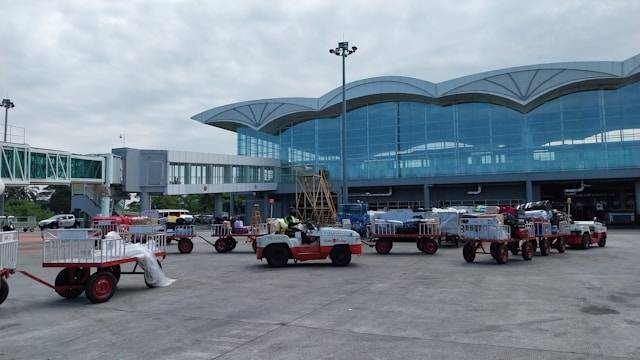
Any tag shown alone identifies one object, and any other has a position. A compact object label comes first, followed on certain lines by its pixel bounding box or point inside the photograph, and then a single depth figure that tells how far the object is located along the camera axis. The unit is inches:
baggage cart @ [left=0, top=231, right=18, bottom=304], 359.6
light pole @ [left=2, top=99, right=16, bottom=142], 2046.0
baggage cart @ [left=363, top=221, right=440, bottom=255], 799.1
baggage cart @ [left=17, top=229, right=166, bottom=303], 396.8
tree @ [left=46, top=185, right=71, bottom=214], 3262.8
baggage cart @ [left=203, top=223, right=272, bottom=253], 880.9
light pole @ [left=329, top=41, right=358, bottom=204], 1303.9
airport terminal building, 1882.4
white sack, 442.3
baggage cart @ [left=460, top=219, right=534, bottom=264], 640.4
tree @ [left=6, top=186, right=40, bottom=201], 3287.4
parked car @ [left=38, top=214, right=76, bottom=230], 1745.8
